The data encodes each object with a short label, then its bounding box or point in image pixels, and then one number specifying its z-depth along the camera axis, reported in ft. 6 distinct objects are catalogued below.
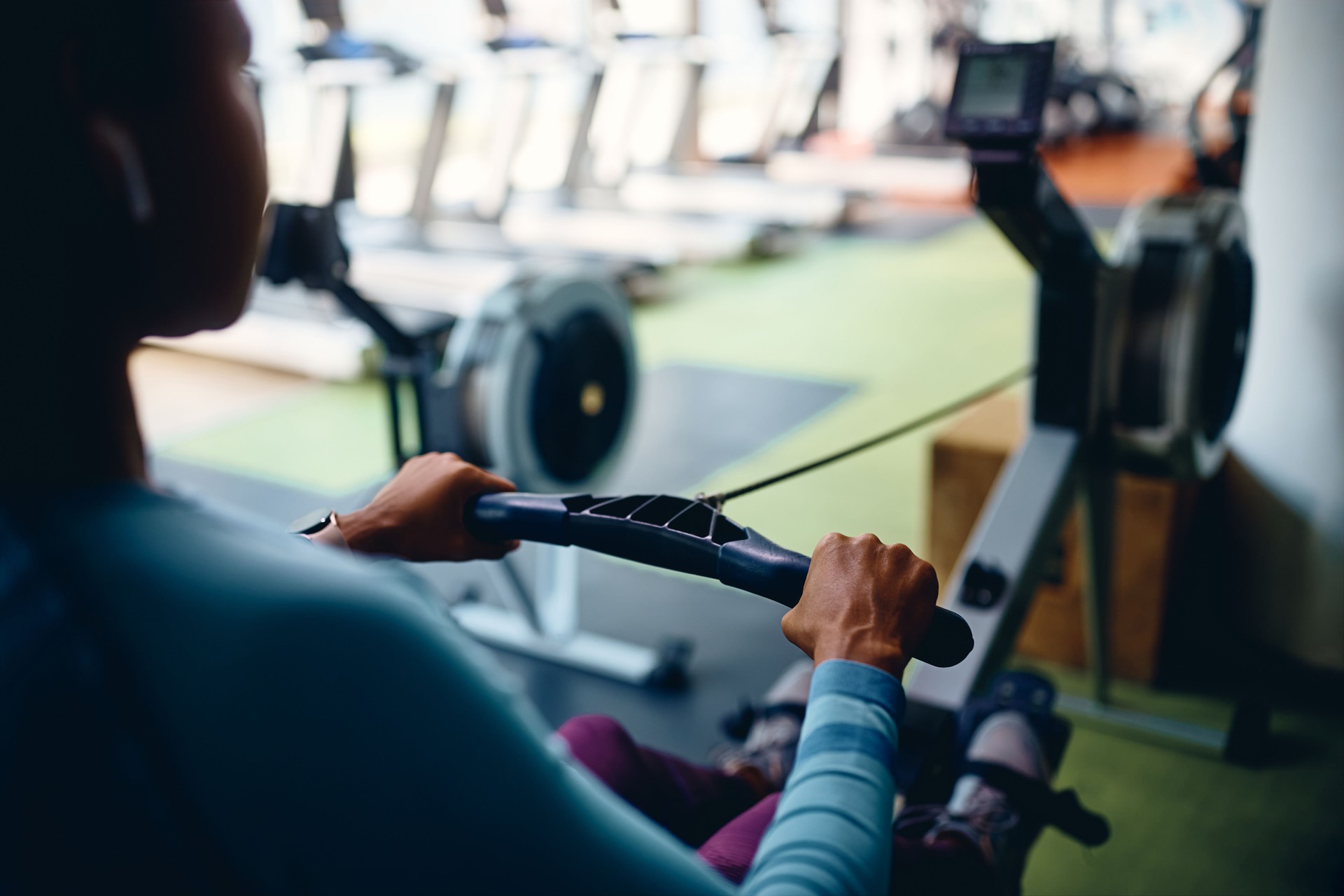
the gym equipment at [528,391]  7.49
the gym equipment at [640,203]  21.95
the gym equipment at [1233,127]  10.68
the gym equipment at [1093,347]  5.52
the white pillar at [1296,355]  7.05
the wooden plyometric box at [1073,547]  7.62
